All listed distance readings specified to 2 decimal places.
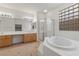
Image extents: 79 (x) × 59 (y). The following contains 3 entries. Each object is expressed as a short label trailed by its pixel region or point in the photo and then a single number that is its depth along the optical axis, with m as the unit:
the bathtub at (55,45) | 2.04
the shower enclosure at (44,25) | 2.35
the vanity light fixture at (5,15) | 2.74
